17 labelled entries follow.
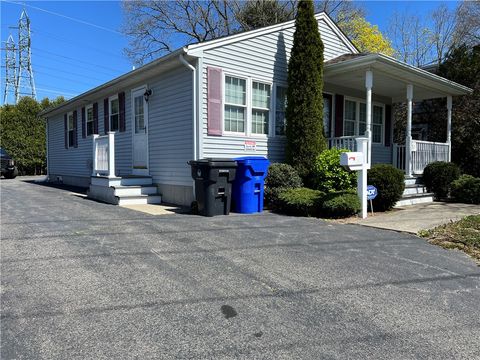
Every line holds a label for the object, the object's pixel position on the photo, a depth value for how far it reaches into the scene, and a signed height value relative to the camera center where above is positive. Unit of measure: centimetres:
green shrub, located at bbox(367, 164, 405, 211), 880 -45
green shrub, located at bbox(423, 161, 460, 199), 1145 -36
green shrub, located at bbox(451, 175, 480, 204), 1066 -71
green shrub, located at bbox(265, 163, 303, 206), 941 -41
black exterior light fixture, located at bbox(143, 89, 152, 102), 1107 +203
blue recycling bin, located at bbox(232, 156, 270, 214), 855 -44
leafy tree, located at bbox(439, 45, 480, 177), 1552 +191
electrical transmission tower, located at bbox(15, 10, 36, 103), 4403 +1268
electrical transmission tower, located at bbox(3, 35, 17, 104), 4493 +1158
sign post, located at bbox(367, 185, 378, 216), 825 -59
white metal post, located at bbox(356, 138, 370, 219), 804 -27
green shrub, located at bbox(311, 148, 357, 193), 919 -25
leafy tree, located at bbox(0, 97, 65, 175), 2505 +197
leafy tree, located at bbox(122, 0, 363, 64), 2589 +1037
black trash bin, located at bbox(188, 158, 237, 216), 811 -41
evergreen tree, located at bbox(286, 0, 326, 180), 1026 +184
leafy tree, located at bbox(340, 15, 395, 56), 2825 +954
